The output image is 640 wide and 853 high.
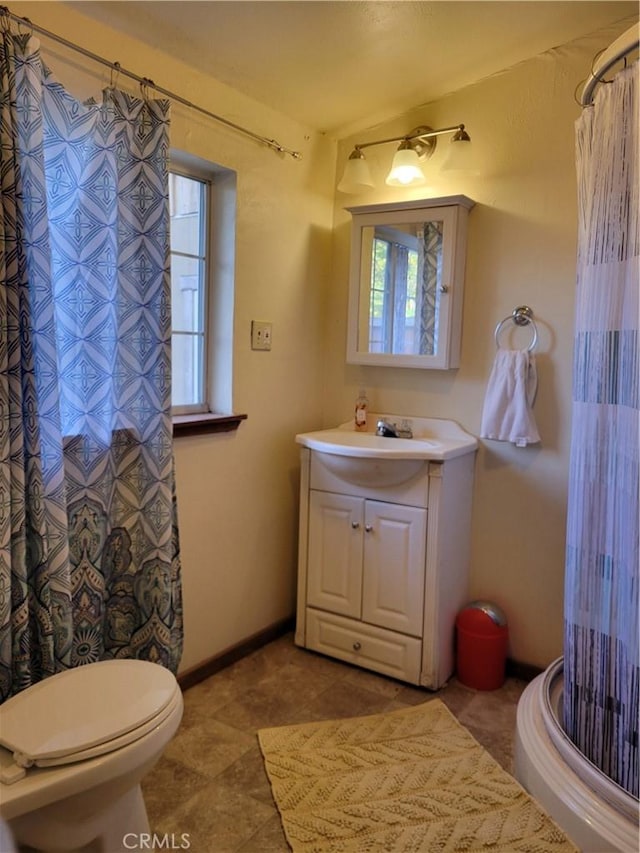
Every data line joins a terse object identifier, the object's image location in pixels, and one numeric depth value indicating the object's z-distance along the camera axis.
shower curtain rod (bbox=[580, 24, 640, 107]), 1.43
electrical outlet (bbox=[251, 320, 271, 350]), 2.45
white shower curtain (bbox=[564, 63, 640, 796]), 1.46
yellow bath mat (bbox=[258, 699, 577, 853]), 1.58
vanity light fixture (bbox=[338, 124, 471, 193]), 2.45
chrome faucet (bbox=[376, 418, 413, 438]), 2.61
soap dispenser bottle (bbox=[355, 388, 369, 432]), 2.72
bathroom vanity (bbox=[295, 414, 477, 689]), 2.26
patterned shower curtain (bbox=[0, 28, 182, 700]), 1.49
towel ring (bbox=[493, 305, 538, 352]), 2.34
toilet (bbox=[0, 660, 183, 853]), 1.24
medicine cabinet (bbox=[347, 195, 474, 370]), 2.43
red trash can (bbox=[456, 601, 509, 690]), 2.31
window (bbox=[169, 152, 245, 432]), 2.27
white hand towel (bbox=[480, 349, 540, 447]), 2.28
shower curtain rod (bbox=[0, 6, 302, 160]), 1.55
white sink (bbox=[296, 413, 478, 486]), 2.21
